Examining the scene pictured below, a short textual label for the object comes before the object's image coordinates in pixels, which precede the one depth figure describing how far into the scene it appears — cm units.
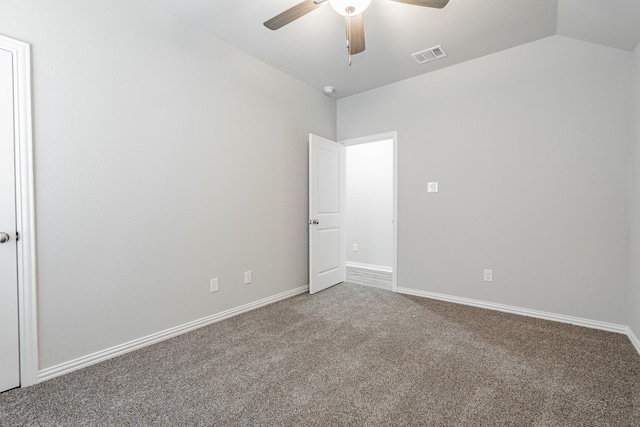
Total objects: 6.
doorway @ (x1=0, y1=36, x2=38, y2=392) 165
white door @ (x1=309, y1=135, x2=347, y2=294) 359
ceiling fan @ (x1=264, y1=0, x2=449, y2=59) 172
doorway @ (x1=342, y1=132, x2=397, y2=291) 507
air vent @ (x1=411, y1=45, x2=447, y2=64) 290
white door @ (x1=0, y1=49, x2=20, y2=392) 164
